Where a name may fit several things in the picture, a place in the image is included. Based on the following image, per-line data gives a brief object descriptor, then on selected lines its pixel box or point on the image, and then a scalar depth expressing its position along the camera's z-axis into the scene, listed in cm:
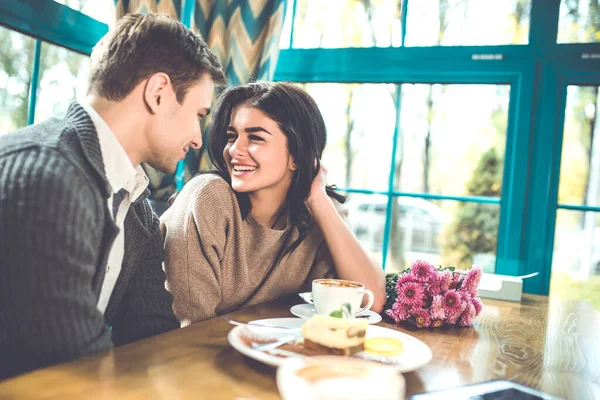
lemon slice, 87
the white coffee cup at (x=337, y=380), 50
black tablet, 74
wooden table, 68
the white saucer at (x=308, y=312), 115
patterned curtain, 226
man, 84
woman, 141
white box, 172
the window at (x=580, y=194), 211
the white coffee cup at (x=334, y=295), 108
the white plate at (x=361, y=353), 79
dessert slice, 81
